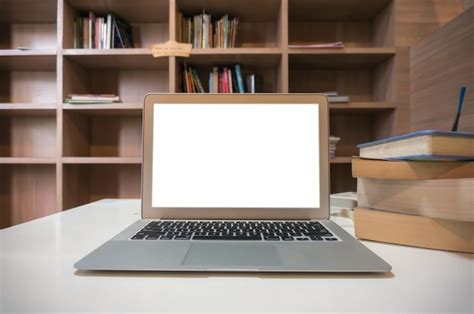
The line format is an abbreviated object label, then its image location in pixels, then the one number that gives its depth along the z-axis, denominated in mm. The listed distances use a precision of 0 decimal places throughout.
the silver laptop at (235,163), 640
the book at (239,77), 1886
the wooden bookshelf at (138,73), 1765
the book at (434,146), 440
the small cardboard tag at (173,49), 1728
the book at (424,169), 467
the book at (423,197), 414
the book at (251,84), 1900
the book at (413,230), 451
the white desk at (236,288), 302
